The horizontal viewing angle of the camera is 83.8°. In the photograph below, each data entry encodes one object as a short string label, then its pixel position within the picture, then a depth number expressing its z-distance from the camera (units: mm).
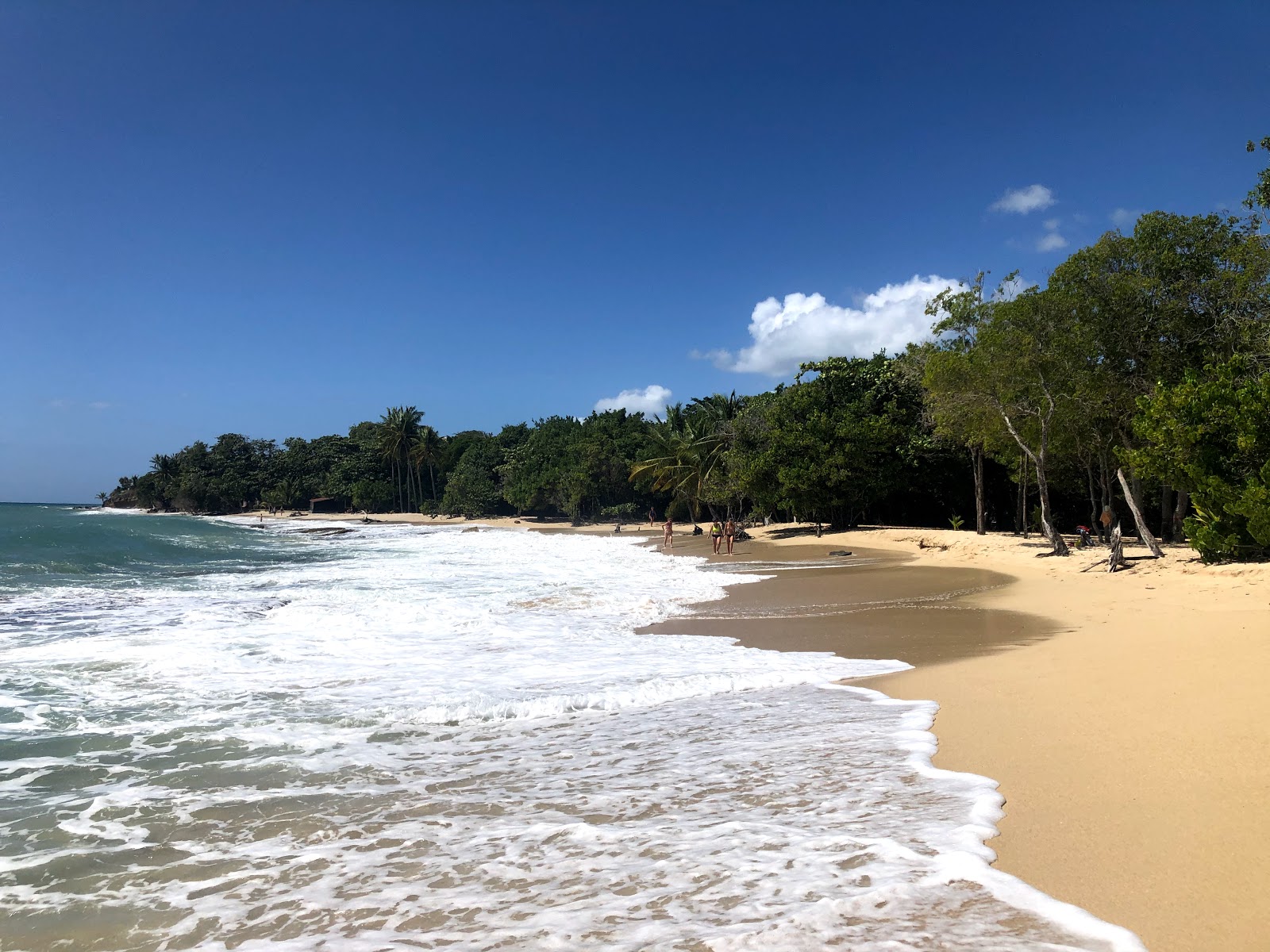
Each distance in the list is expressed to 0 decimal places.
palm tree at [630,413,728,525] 42062
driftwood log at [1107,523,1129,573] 15414
